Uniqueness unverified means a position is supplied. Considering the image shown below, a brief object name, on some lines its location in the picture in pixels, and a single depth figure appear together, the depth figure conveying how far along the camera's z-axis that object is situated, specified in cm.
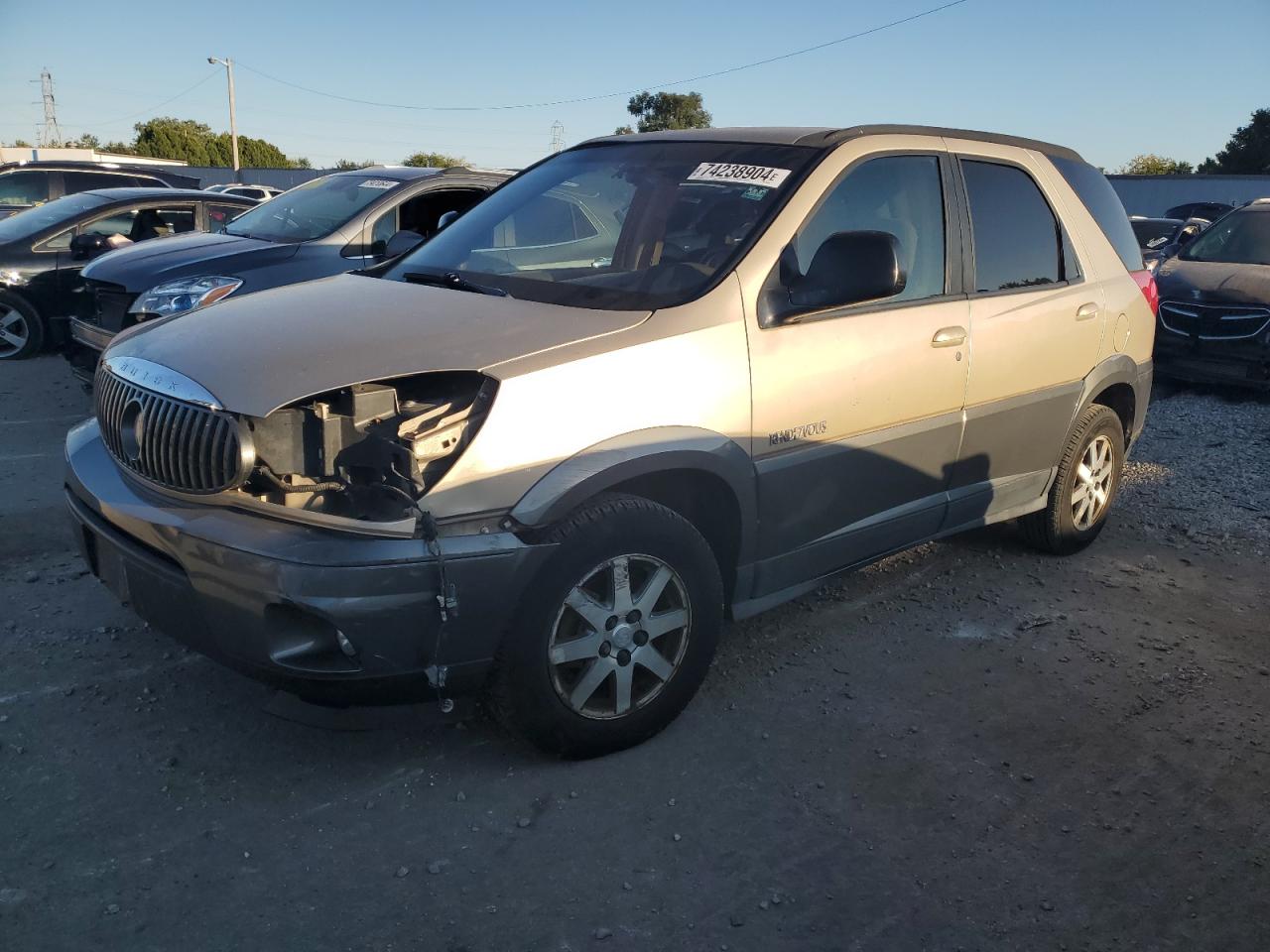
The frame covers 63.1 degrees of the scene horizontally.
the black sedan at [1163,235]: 1107
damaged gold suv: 279
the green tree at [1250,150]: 5191
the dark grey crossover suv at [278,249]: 661
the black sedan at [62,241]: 891
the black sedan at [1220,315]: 905
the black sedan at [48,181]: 1305
